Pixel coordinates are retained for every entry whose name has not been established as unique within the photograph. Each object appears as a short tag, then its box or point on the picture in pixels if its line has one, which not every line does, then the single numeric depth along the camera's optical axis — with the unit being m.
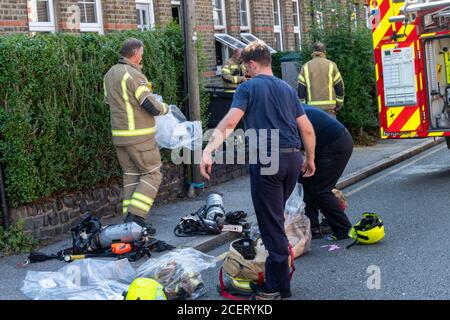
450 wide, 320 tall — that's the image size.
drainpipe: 7.27
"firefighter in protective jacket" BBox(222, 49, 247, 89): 12.54
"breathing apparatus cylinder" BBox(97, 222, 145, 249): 6.91
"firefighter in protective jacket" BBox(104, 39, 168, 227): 7.50
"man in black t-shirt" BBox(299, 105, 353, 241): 7.22
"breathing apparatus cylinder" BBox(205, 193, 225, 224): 7.72
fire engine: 10.45
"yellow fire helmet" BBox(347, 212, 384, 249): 6.99
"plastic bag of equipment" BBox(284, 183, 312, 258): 6.80
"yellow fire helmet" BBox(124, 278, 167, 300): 5.04
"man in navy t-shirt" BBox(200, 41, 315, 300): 5.41
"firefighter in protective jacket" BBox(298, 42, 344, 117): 10.77
